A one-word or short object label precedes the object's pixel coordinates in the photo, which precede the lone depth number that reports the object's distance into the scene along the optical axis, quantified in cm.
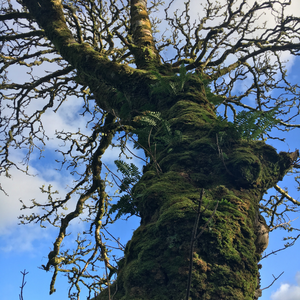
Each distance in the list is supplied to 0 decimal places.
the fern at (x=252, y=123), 283
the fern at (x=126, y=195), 260
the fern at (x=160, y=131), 290
